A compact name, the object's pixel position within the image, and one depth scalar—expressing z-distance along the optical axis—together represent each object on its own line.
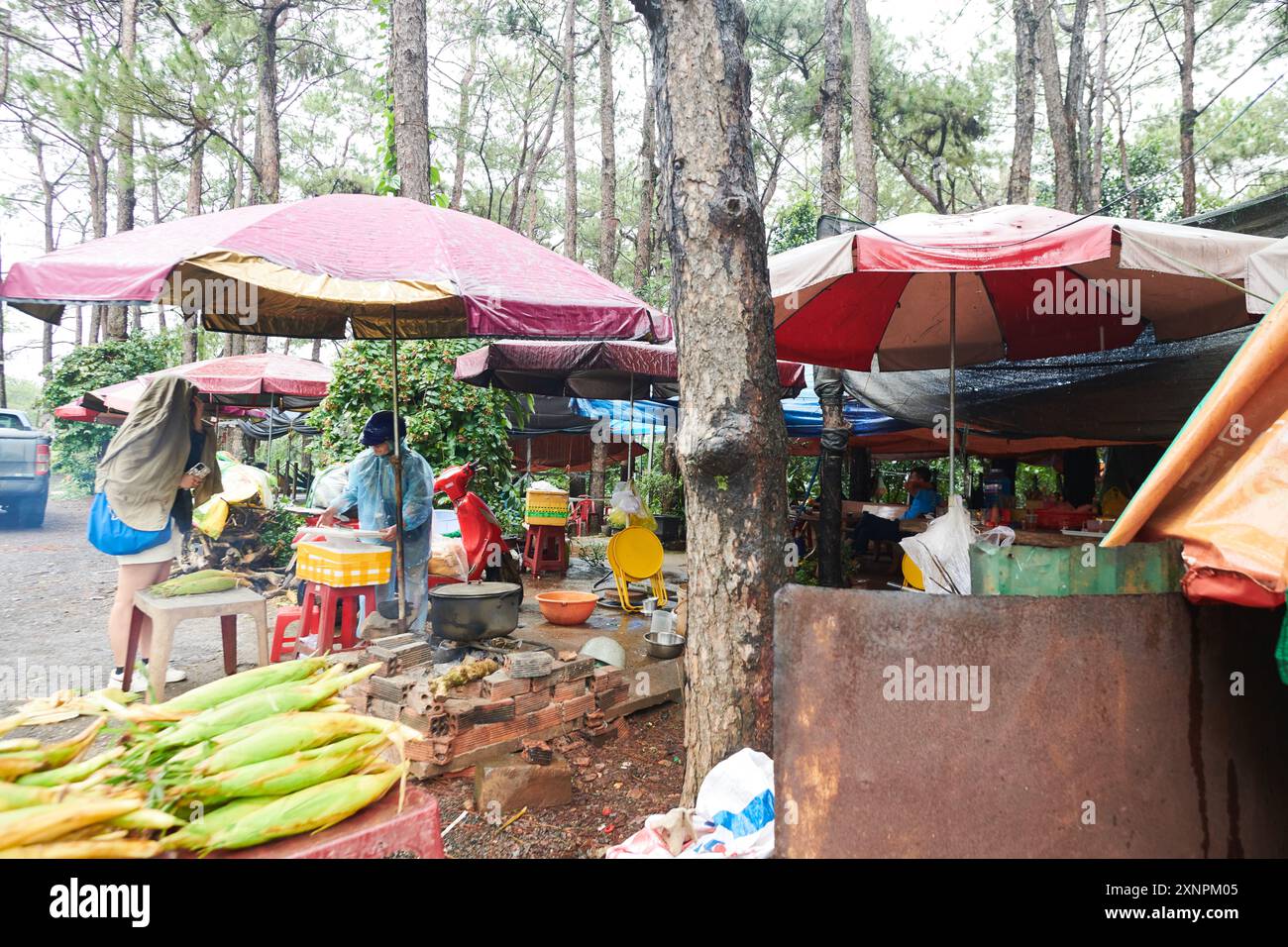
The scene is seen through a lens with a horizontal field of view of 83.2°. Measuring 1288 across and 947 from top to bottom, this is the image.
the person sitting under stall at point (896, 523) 10.76
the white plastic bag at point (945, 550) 4.55
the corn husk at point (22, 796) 1.51
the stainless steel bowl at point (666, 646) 5.79
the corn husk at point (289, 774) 1.66
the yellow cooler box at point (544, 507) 10.08
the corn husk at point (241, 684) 2.06
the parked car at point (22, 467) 12.20
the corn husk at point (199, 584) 4.23
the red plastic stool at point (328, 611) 5.08
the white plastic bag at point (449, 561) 6.44
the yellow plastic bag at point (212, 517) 9.16
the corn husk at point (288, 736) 1.72
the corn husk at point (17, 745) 1.71
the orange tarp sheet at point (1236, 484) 1.74
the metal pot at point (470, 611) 4.80
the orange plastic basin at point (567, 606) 6.51
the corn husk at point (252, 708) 1.81
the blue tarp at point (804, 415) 10.73
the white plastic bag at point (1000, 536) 4.10
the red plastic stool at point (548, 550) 10.27
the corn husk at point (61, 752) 1.70
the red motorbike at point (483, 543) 7.22
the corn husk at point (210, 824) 1.56
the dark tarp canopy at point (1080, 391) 5.82
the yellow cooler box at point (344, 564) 4.79
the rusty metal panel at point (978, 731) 2.02
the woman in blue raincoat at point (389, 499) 5.75
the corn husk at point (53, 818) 1.41
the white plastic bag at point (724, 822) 2.33
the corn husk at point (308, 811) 1.59
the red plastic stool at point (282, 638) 5.59
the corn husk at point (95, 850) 1.42
